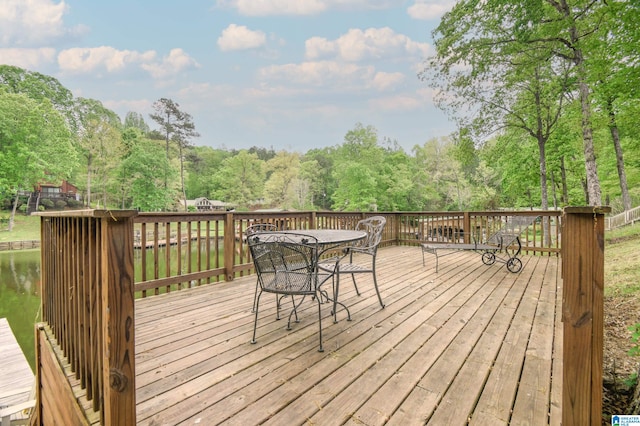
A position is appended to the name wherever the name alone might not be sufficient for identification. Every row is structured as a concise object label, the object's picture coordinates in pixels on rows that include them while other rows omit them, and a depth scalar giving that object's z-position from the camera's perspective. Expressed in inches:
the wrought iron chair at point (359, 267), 107.7
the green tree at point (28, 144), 722.8
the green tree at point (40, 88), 930.1
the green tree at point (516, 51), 284.7
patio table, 98.3
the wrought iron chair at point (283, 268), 86.5
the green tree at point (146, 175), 872.9
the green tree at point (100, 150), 917.8
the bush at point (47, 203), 1055.5
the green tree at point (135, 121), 1498.4
